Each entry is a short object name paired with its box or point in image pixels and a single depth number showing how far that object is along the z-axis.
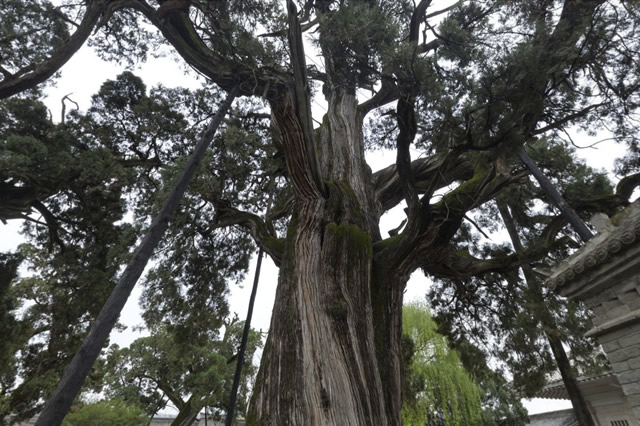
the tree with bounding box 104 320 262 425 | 10.02
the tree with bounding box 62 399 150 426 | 11.52
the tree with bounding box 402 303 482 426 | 9.84
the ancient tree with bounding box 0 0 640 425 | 2.14
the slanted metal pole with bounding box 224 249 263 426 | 3.38
